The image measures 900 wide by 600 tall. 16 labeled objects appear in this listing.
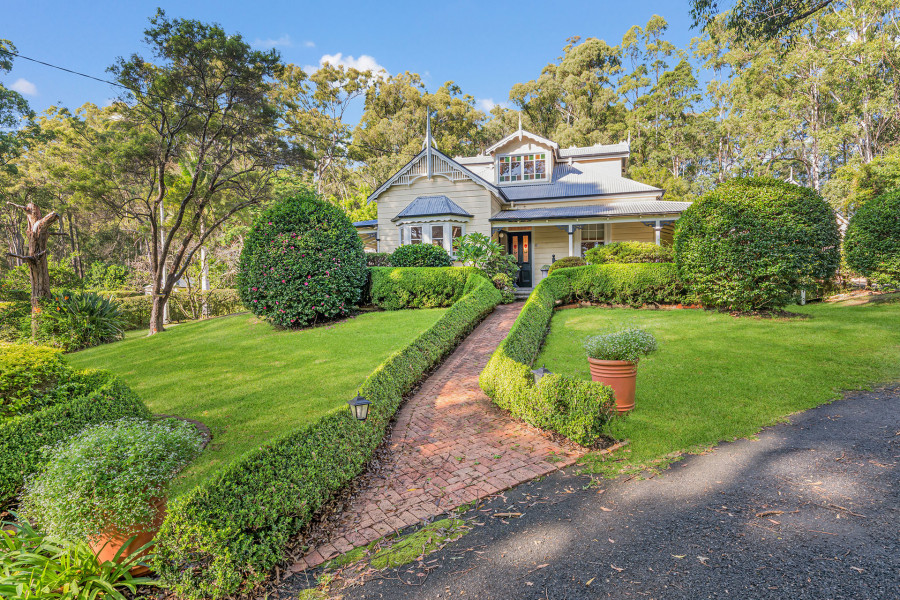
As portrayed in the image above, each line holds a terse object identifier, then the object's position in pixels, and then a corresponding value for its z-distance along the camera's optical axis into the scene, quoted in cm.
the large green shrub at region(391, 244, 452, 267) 1410
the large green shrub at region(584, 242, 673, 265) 1367
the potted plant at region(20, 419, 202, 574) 266
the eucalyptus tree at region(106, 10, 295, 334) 1243
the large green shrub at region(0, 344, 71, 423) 409
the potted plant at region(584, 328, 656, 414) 520
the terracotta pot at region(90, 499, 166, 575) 285
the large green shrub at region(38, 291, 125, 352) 1127
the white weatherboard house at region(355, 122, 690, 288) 1705
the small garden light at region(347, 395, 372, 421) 434
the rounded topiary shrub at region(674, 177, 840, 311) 895
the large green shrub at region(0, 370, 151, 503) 349
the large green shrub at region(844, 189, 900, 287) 1090
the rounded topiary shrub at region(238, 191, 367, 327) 1030
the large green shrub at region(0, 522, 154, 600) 248
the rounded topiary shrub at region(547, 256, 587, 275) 1542
